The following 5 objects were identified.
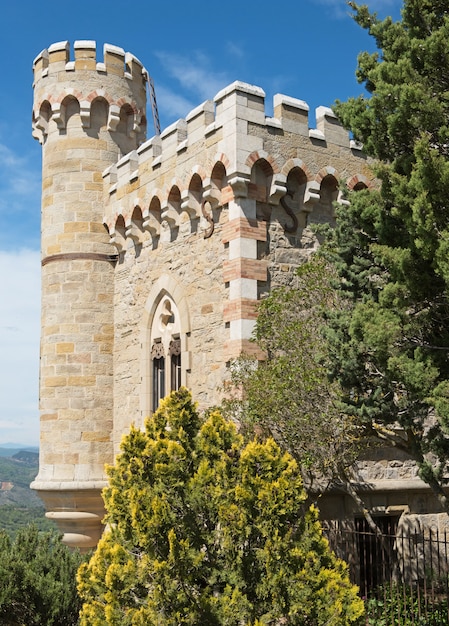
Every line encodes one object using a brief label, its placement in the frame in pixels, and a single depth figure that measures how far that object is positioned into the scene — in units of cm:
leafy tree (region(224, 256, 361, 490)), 1017
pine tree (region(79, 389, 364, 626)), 681
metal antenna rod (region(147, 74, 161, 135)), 1736
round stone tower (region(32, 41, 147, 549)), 1456
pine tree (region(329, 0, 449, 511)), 738
